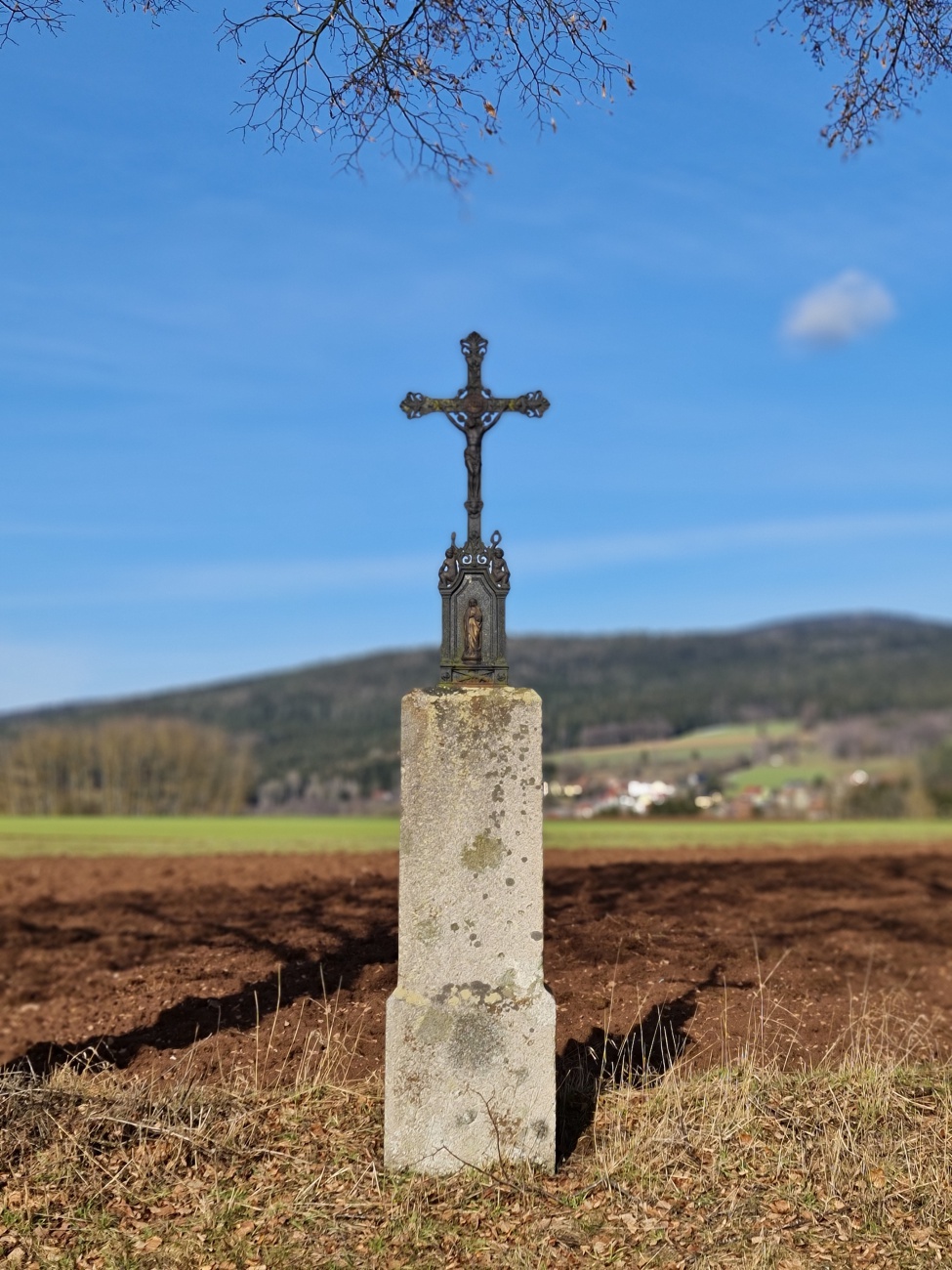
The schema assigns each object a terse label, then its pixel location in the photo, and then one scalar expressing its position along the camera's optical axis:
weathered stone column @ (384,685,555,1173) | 6.33
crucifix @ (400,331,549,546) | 6.84
